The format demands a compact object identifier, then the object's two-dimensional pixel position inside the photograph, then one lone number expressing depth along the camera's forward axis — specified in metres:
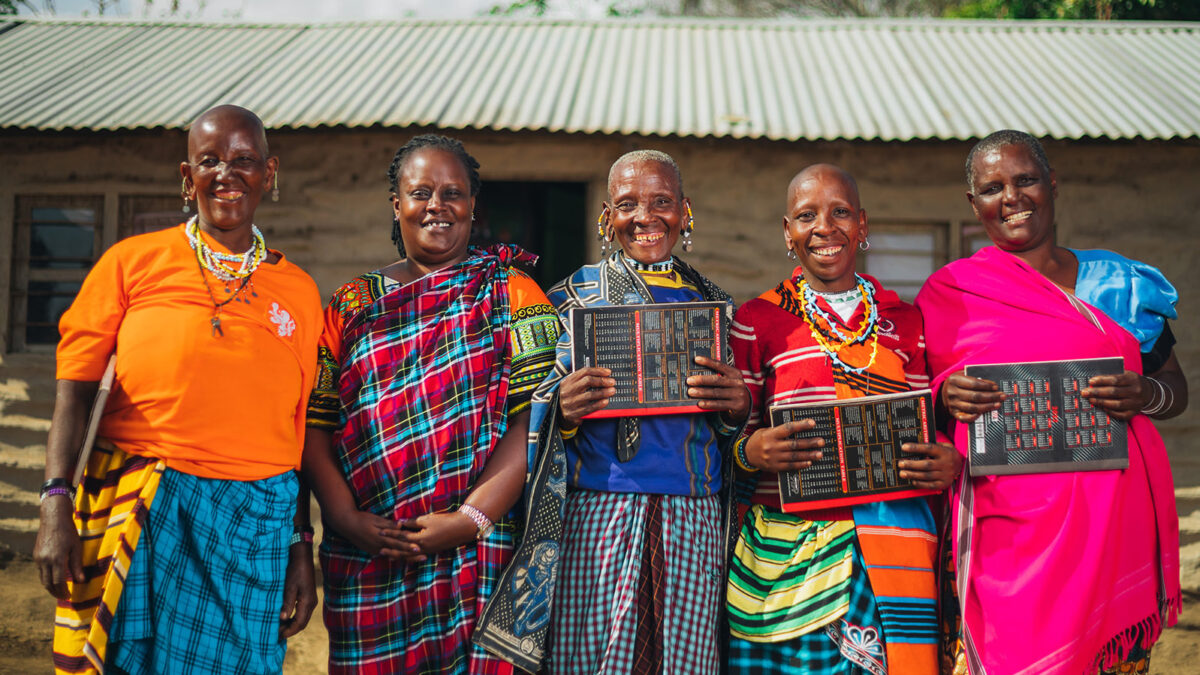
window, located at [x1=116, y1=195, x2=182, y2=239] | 6.15
